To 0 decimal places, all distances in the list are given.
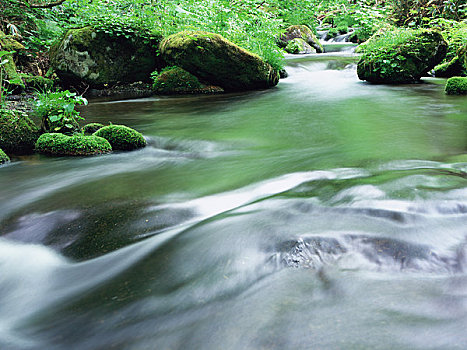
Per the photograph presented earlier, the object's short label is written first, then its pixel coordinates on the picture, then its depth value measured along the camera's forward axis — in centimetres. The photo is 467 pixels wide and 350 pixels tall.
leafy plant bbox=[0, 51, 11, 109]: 458
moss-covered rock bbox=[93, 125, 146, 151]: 452
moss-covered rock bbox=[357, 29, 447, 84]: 972
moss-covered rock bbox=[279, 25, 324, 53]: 2227
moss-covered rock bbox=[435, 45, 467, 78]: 1065
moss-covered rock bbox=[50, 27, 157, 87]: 994
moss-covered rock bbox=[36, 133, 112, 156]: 428
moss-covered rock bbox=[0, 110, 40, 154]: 436
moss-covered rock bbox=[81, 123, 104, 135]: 521
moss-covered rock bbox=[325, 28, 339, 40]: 2811
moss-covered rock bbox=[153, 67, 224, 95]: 1007
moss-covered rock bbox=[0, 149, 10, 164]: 401
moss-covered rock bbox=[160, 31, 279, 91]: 906
